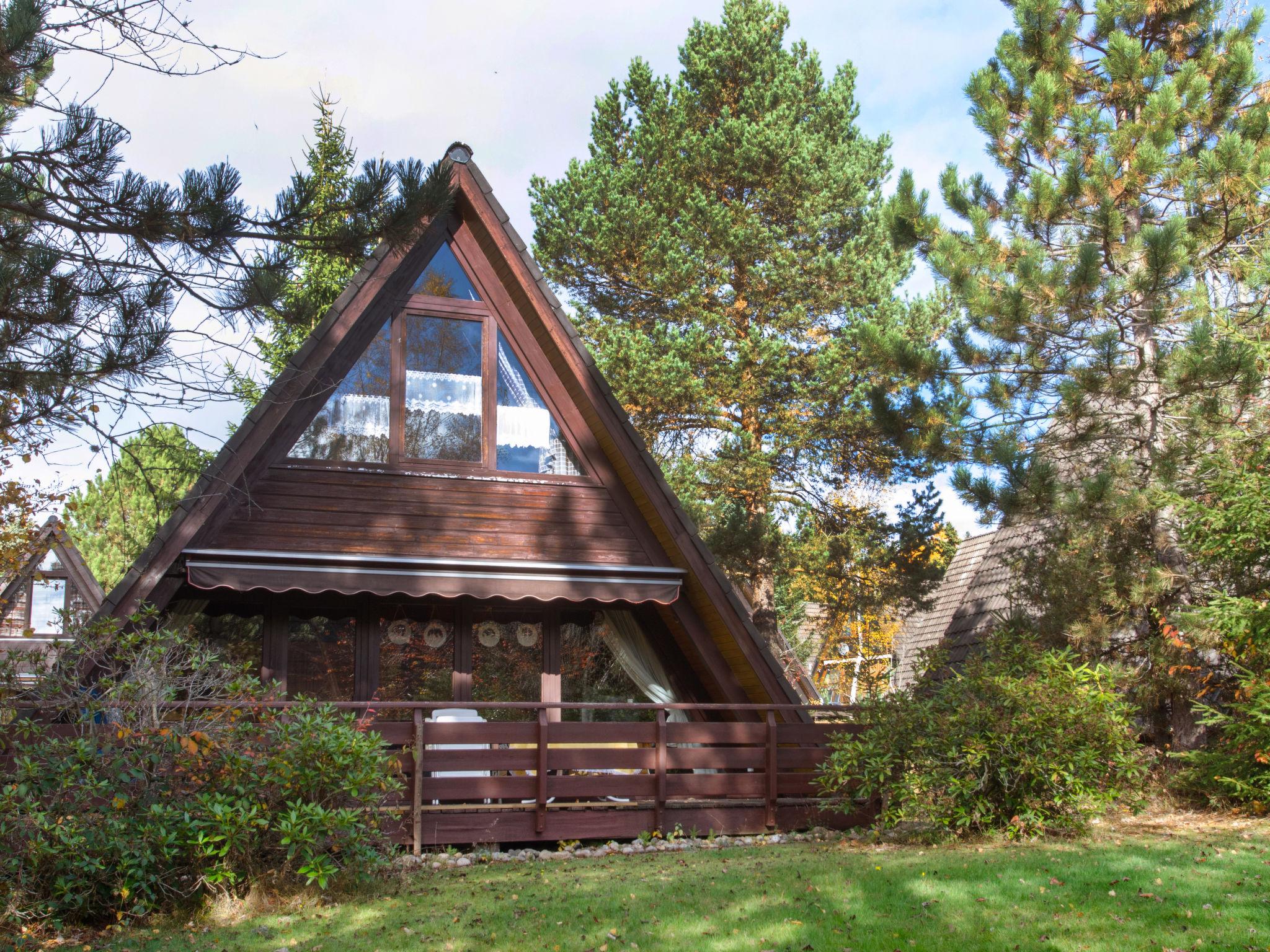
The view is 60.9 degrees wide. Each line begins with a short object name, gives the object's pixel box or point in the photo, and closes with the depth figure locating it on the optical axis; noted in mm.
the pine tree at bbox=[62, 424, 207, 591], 33469
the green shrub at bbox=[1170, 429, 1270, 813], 9344
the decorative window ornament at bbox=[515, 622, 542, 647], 10797
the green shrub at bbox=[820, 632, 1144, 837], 8211
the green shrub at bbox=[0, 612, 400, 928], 6156
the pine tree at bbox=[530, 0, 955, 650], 19219
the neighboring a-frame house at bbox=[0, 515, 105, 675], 18859
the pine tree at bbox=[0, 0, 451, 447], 6145
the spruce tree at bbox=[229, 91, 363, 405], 6672
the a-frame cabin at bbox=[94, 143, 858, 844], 9547
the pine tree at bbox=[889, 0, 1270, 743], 10758
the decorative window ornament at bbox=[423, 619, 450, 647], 10508
